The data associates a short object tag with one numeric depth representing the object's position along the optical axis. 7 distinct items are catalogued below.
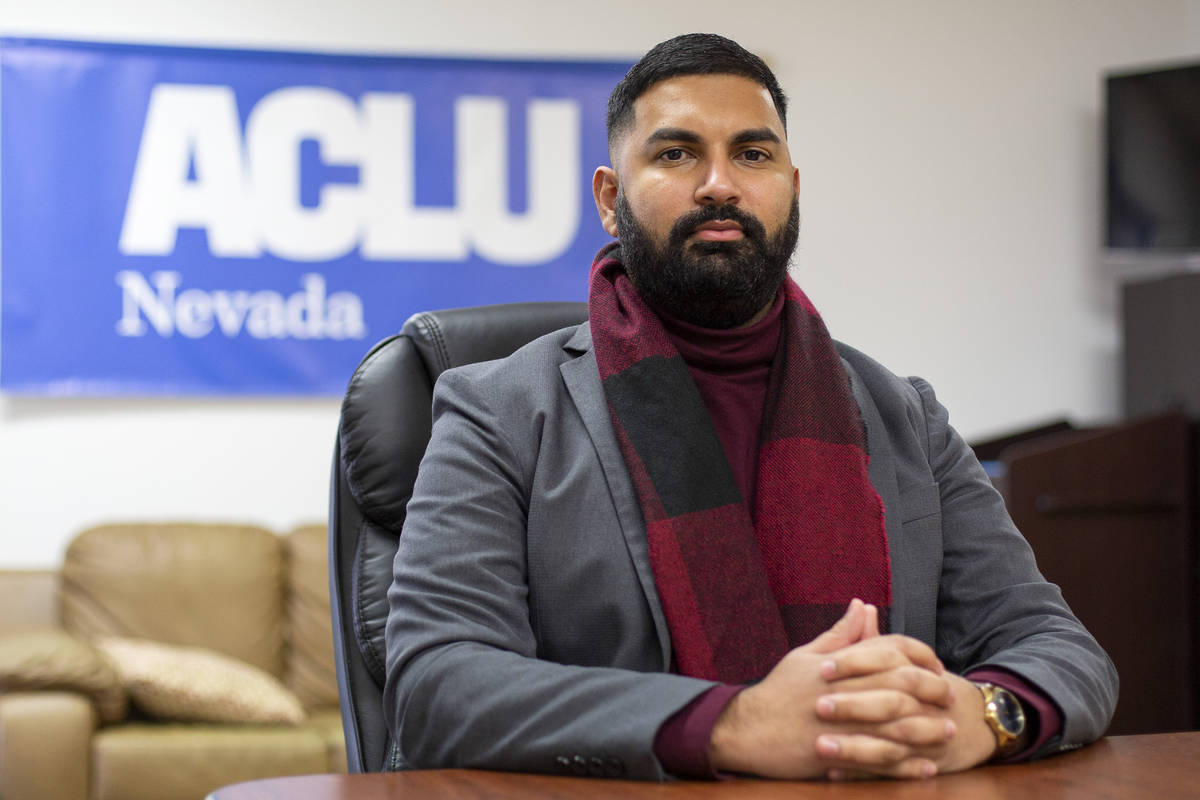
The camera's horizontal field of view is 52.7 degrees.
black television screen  3.73
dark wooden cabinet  3.10
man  1.04
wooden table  0.92
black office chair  1.44
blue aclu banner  3.64
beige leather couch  2.92
